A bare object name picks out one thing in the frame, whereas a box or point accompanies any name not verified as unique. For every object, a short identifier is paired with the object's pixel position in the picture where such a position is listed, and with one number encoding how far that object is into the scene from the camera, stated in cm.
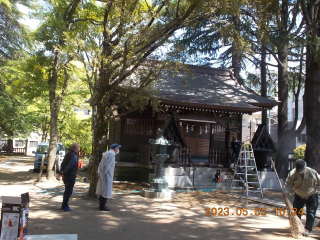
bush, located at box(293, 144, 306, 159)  2618
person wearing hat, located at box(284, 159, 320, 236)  610
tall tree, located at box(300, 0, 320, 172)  1380
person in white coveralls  773
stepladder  1264
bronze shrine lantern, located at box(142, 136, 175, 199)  1007
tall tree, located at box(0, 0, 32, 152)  2059
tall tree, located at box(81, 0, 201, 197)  895
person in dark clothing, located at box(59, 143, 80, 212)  743
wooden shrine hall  1368
